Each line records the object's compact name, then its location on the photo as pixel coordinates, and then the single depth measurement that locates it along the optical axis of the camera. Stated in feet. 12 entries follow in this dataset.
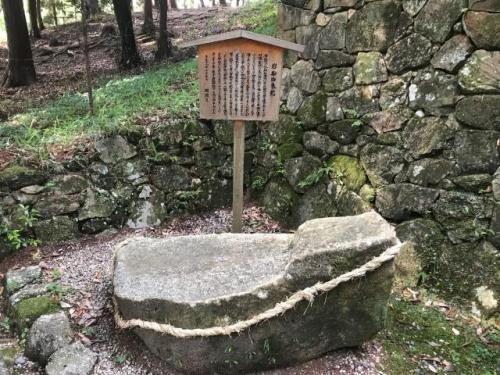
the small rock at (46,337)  9.88
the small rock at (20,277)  11.97
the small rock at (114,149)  15.65
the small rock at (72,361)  9.26
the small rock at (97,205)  15.20
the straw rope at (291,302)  8.43
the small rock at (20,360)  9.81
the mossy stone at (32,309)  10.61
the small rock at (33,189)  14.20
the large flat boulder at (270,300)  8.66
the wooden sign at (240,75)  11.83
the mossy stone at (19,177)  13.93
